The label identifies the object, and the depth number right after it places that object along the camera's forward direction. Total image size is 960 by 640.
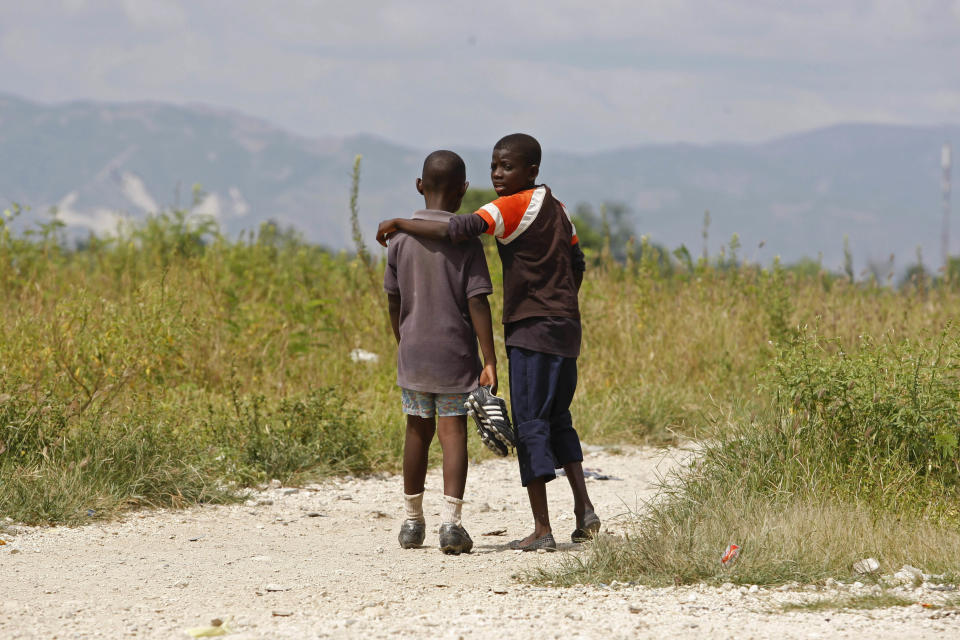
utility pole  103.18
